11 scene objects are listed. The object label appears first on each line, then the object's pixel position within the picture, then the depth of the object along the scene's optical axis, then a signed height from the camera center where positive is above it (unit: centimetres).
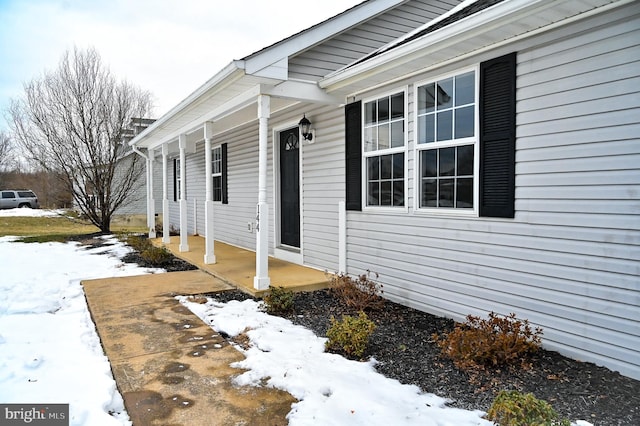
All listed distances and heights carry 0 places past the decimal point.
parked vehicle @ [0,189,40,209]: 2719 -25
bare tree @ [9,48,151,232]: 1236 +212
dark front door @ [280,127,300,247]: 701 +10
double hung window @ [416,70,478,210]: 394 +52
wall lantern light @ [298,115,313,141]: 618 +99
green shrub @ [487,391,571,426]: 195 -108
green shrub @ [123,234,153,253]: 875 -112
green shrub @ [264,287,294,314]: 449 -119
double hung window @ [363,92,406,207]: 479 +52
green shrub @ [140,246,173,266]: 751 -115
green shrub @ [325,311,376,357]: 330 -117
